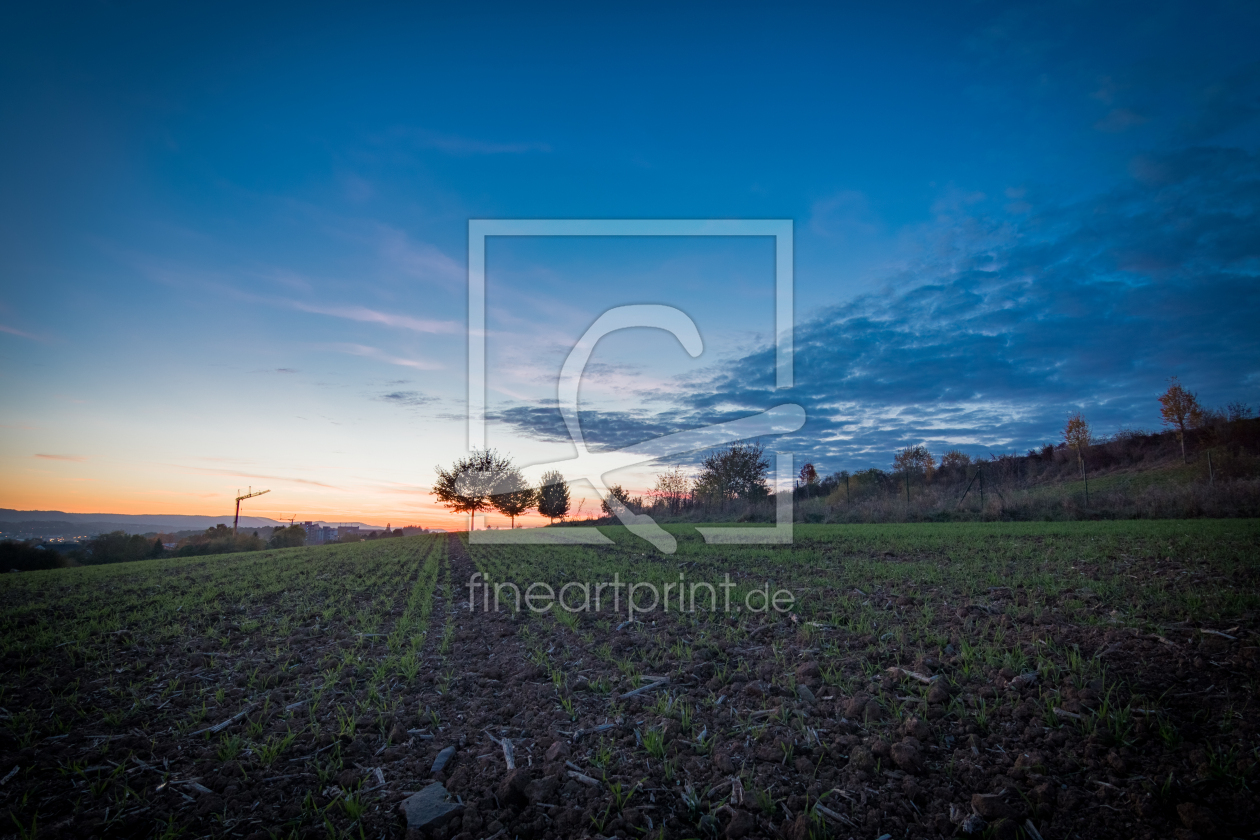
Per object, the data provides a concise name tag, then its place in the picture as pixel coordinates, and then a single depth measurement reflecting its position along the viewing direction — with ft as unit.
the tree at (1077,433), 130.00
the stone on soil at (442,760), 9.18
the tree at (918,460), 111.45
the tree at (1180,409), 122.31
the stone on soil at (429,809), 7.85
